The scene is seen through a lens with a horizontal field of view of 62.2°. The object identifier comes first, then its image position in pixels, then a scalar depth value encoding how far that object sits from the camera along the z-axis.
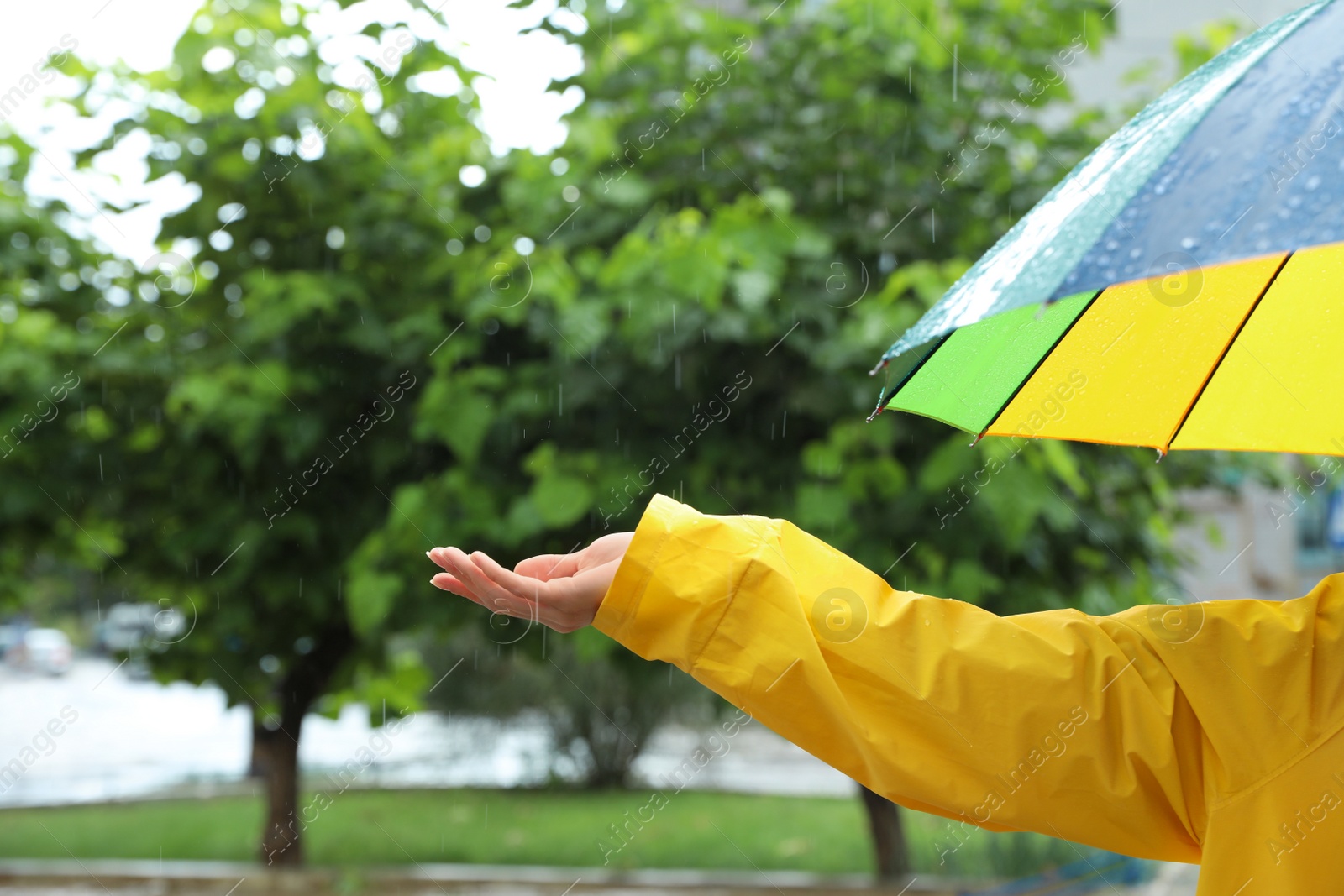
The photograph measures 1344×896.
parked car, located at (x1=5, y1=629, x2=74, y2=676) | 30.38
